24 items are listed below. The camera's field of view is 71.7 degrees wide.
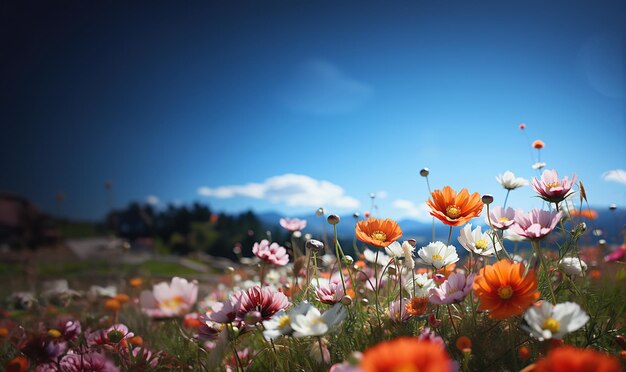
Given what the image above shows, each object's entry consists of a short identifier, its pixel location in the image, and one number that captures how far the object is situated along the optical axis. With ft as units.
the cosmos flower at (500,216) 3.55
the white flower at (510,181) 4.30
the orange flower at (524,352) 2.77
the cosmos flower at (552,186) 3.39
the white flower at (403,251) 3.52
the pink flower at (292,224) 5.07
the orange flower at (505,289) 2.69
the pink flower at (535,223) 2.90
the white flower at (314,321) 2.51
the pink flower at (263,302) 3.15
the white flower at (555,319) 2.36
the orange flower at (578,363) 1.53
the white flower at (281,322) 2.66
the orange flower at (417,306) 3.23
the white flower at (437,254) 3.66
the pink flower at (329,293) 3.47
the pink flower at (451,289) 2.87
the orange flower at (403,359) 1.40
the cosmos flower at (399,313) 3.34
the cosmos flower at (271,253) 4.14
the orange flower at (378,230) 3.44
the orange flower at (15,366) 3.12
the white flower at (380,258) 4.93
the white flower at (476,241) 3.73
